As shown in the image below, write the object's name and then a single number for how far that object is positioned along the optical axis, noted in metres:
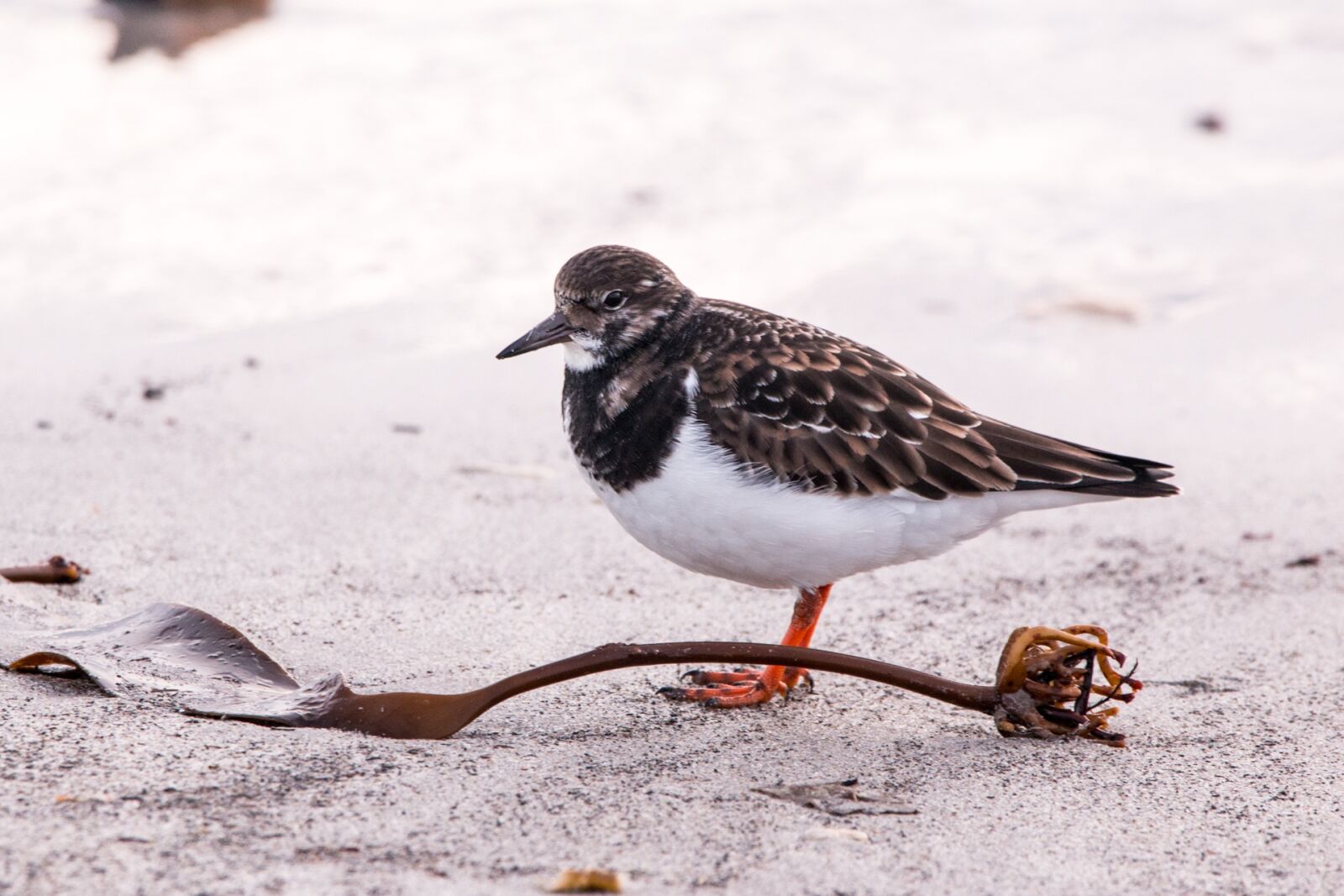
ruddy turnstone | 6.27
